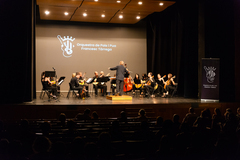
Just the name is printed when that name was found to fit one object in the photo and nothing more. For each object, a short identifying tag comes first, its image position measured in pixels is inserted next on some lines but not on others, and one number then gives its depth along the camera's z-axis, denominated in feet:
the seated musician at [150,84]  39.21
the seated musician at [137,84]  40.81
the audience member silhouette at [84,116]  20.51
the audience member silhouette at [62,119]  17.46
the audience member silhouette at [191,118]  20.90
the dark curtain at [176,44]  37.27
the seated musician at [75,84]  35.76
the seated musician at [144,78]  41.41
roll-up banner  32.58
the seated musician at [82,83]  37.73
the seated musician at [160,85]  41.73
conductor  33.30
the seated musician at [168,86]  38.97
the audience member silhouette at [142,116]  20.23
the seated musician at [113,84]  40.59
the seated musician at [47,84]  32.81
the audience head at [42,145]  11.28
